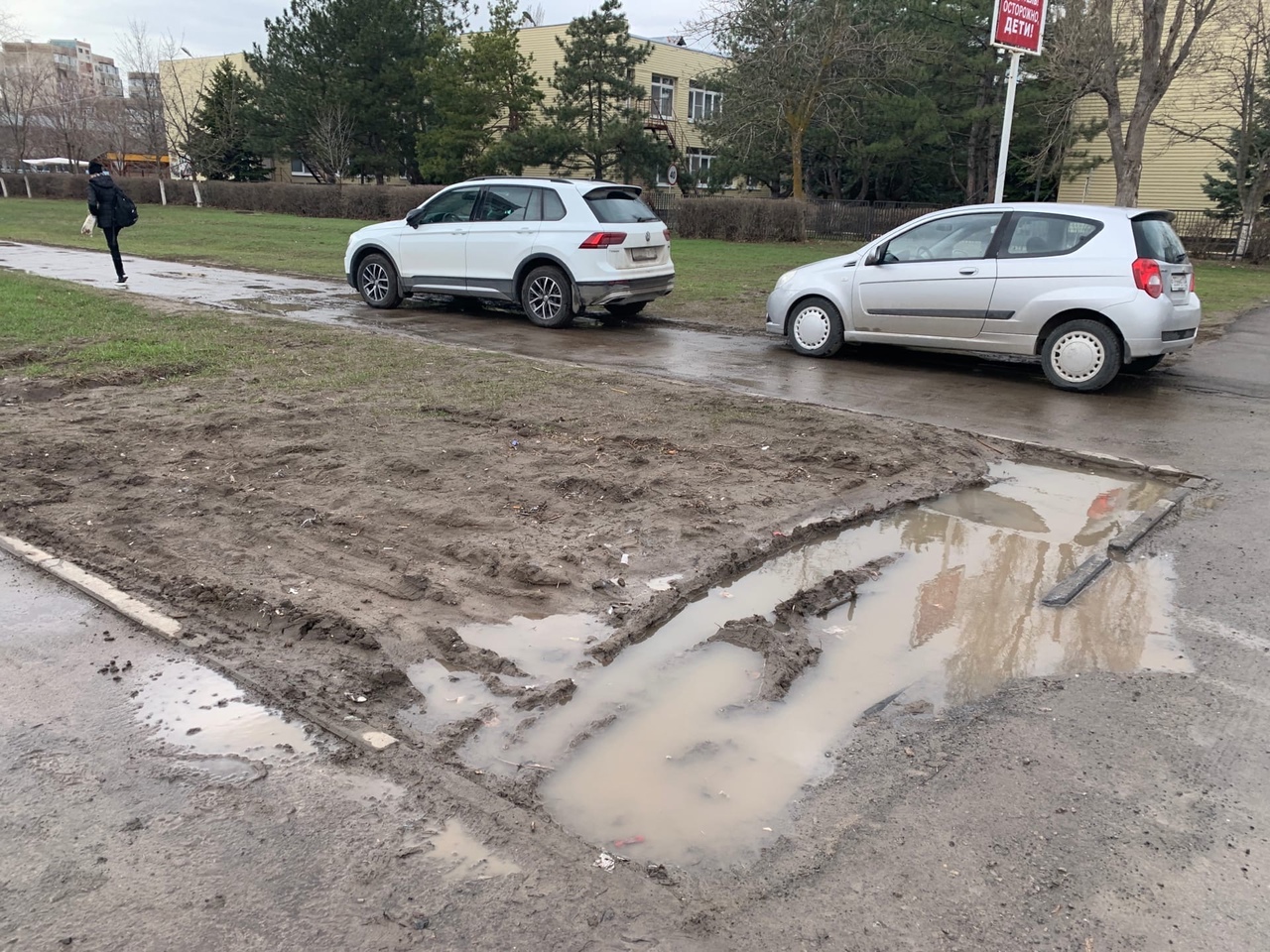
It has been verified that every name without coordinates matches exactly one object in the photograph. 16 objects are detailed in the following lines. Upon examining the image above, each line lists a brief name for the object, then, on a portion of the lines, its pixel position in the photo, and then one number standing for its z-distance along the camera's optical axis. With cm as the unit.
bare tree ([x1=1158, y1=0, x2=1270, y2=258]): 2711
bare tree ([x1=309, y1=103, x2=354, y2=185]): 4622
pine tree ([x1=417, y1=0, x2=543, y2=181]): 4341
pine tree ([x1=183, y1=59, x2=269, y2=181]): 5150
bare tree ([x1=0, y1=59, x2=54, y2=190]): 6069
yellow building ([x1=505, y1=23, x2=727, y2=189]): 5362
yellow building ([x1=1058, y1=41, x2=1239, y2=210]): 3394
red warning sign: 1319
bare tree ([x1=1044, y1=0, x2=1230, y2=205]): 1925
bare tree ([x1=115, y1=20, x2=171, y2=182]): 5596
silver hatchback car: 866
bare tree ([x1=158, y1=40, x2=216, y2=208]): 5259
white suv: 1191
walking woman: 1525
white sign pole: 1357
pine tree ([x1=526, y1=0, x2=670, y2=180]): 4159
